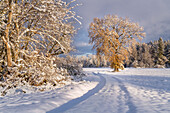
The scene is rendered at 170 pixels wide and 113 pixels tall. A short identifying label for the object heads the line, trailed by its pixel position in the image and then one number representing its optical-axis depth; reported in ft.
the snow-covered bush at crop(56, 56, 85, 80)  37.04
